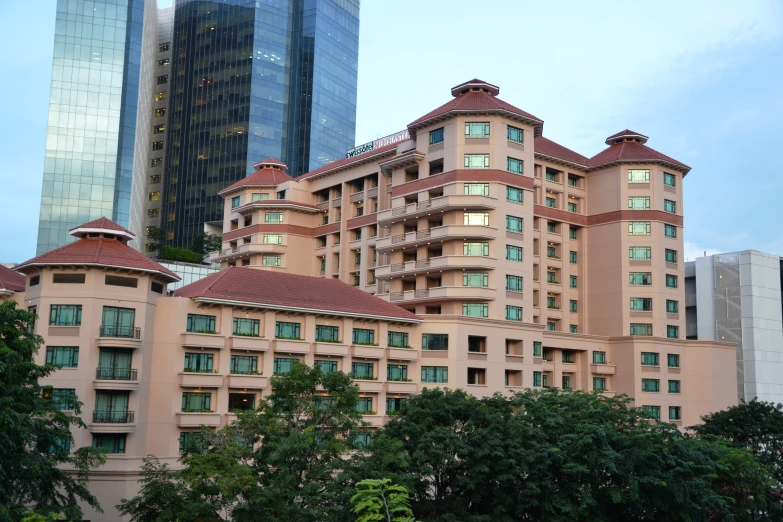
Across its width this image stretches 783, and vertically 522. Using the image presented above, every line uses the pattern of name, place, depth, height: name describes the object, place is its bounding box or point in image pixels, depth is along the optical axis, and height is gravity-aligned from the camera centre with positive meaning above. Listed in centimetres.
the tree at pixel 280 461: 3838 -344
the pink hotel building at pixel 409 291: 5753 +912
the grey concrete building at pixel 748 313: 9962 +1171
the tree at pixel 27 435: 3425 -219
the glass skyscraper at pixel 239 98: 15962 +5982
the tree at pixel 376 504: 2817 -386
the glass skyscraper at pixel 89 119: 13662 +4599
